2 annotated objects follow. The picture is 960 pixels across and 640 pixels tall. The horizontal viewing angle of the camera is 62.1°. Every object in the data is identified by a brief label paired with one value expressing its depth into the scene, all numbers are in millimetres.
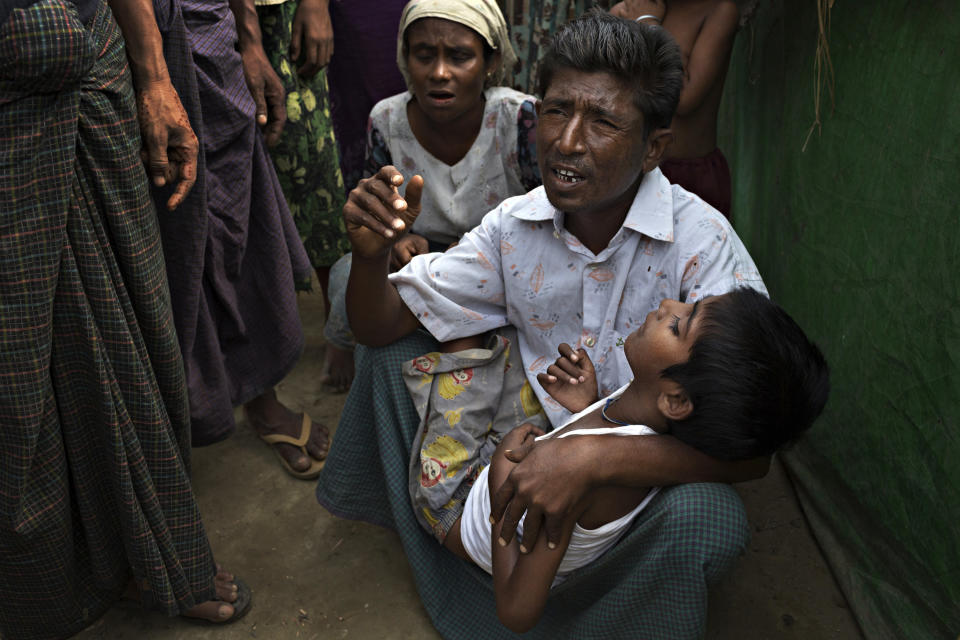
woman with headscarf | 2475
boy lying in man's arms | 1499
